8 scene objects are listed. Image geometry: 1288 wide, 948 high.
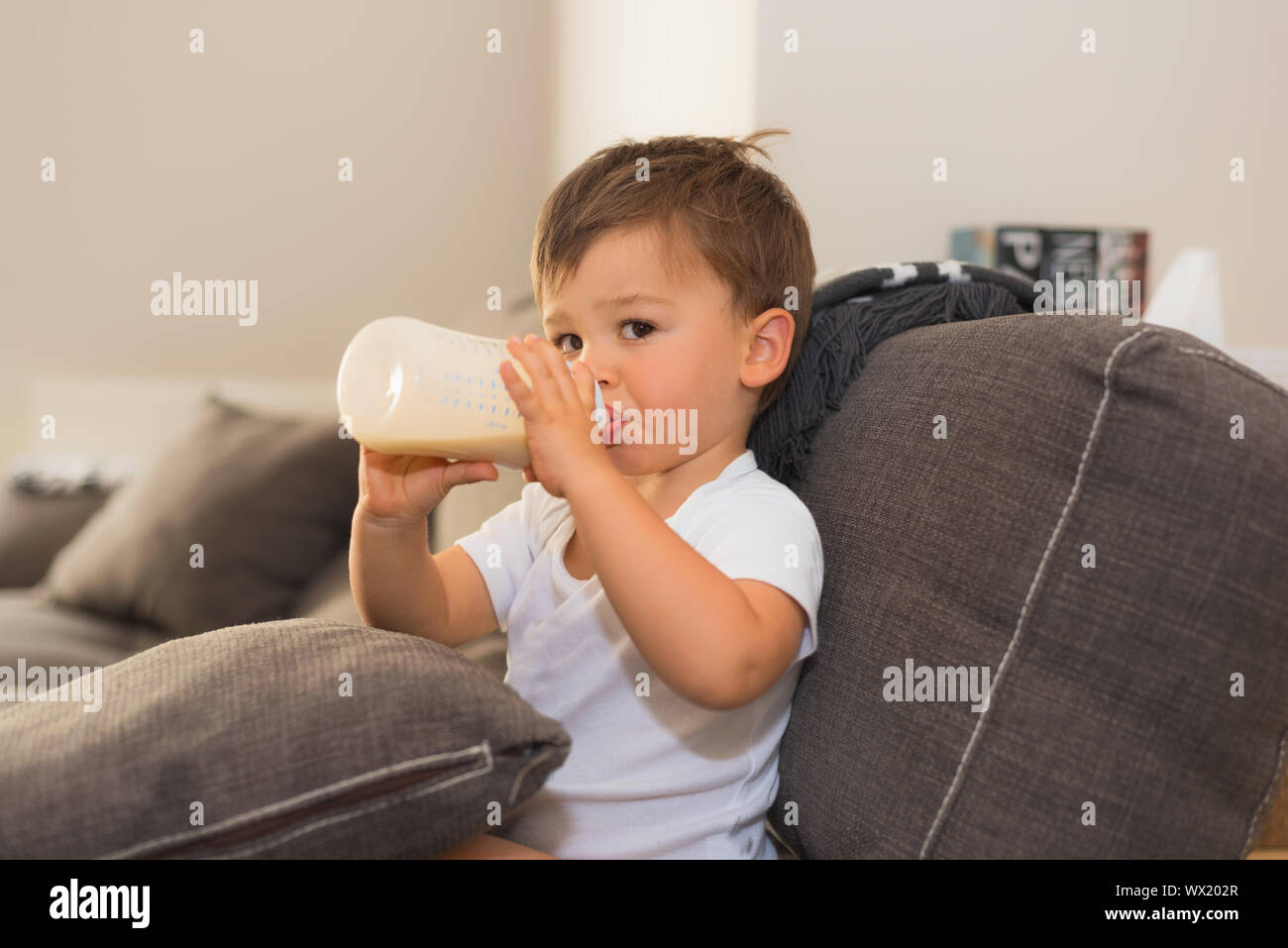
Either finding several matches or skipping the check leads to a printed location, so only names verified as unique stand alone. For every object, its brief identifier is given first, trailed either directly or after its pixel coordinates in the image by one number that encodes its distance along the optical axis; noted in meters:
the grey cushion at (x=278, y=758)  0.60
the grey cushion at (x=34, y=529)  2.36
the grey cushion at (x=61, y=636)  1.73
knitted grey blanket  0.97
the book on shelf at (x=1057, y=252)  2.15
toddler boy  0.85
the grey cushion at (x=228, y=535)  1.93
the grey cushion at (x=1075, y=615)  0.63
